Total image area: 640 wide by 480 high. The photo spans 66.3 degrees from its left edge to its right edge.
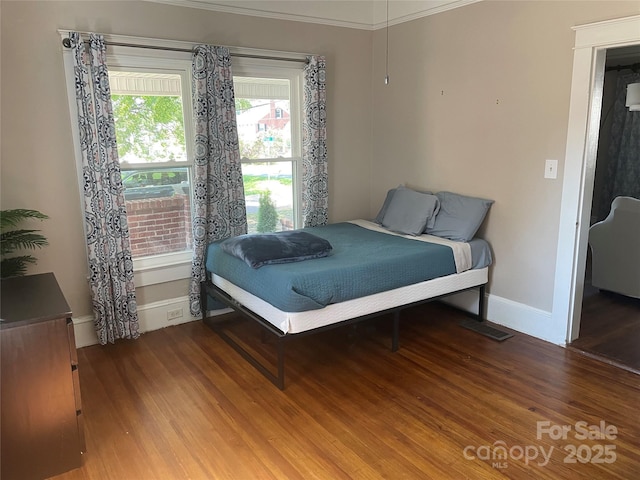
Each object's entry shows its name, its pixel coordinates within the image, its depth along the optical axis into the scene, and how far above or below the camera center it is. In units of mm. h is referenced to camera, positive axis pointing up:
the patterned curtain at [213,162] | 3473 -115
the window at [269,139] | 3867 +50
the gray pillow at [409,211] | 3830 -533
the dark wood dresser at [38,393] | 2010 -1018
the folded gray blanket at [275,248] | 3006 -644
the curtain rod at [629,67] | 5691 +856
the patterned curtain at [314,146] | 4012 -11
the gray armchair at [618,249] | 4020 -898
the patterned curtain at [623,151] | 6000 -120
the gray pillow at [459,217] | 3633 -547
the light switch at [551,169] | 3229 -174
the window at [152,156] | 3383 -70
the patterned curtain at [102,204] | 3062 -367
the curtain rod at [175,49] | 3018 +663
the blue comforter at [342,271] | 2762 -767
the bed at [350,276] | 2789 -815
